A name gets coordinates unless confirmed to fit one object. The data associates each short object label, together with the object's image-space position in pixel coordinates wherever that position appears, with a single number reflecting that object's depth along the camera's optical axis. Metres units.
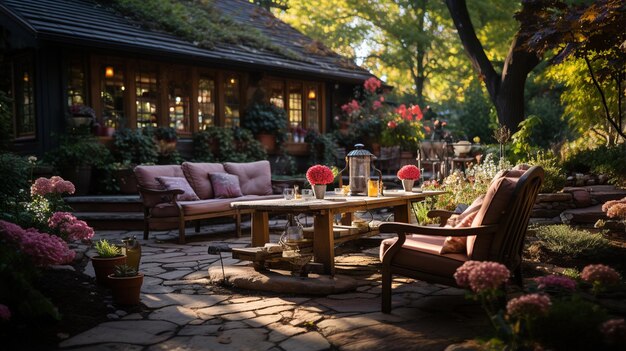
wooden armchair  4.30
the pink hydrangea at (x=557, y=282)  3.40
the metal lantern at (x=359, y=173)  7.36
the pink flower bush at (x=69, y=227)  5.50
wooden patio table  5.92
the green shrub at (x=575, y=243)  6.22
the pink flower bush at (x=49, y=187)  6.85
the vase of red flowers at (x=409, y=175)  7.53
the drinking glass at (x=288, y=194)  6.76
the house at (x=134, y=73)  11.54
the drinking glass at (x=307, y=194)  6.62
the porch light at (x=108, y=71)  12.53
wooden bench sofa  8.67
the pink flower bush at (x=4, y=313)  3.58
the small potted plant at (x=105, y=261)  5.39
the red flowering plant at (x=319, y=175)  6.63
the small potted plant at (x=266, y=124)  14.70
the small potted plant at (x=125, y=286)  4.92
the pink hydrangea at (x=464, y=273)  3.43
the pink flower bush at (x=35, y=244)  4.21
